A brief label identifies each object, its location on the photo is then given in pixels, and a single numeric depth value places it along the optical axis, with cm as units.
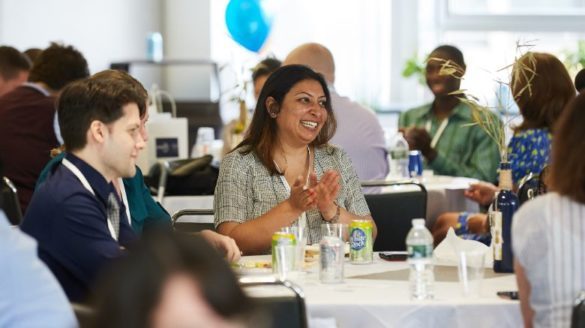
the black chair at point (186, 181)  948
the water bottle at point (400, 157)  1057
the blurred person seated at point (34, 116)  923
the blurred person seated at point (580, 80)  822
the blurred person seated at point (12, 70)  1078
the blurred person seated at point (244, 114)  1110
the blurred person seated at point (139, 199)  485
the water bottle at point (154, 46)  1745
